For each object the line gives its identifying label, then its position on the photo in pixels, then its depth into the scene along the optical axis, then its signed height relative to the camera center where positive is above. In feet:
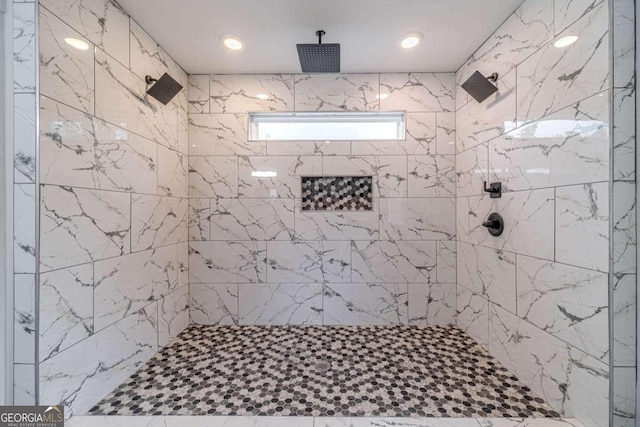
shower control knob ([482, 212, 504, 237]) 5.26 -0.22
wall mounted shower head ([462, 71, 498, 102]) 5.43 +2.94
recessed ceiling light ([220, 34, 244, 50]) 5.62 +4.03
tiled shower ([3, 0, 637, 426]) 3.40 +0.08
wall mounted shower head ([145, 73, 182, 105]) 5.52 +2.88
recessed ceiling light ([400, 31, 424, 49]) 5.54 +4.04
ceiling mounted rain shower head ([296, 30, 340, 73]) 5.12 +3.43
